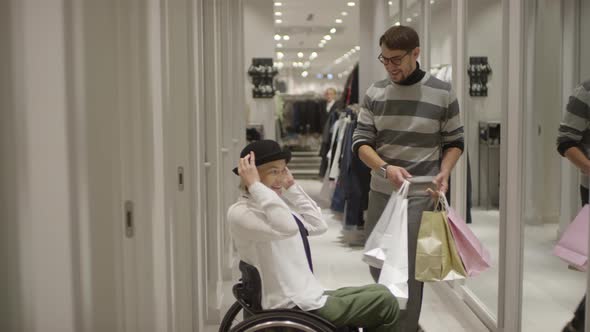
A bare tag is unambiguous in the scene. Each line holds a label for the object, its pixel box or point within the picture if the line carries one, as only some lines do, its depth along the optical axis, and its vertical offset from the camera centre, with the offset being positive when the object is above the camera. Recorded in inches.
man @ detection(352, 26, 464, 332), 102.0 -2.2
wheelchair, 80.4 -24.1
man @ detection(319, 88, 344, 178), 325.3 -6.7
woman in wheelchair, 84.2 -18.1
